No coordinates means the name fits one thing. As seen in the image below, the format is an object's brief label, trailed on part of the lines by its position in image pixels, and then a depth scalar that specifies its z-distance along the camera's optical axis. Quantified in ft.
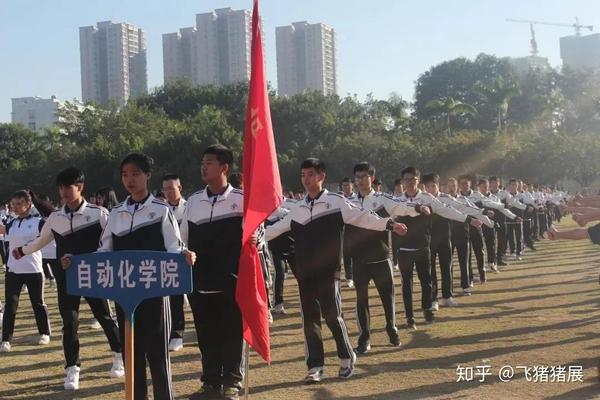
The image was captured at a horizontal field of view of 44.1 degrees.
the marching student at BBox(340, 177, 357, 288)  33.86
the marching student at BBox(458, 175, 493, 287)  46.73
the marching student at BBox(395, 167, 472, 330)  32.09
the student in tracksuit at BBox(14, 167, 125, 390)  23.99
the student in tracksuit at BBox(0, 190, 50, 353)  31.81
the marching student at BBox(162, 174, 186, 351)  29.84
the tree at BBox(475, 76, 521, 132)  173.68
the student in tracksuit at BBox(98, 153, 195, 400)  18.90
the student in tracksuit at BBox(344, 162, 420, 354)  27.38
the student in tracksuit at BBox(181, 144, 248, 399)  21.54
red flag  18.94
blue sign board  16.06
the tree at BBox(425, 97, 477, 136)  163.73
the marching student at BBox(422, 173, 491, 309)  36.83
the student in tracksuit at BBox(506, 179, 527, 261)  62.44
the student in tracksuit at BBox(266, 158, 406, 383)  23.48
